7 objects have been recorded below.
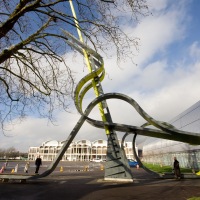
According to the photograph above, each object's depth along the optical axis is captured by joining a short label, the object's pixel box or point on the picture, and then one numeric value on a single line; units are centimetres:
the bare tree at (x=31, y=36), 768
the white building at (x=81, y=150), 11928
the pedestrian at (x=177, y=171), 1773
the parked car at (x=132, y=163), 4497
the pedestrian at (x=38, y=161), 2072
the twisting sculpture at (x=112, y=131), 1417
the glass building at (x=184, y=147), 2649
